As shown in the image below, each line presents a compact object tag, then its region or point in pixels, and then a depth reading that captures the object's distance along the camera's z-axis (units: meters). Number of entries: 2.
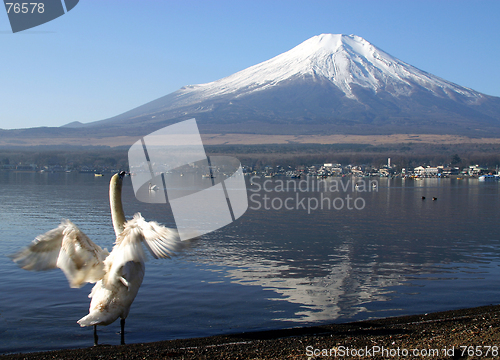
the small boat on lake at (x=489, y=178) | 109.64
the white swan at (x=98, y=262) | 6.90
